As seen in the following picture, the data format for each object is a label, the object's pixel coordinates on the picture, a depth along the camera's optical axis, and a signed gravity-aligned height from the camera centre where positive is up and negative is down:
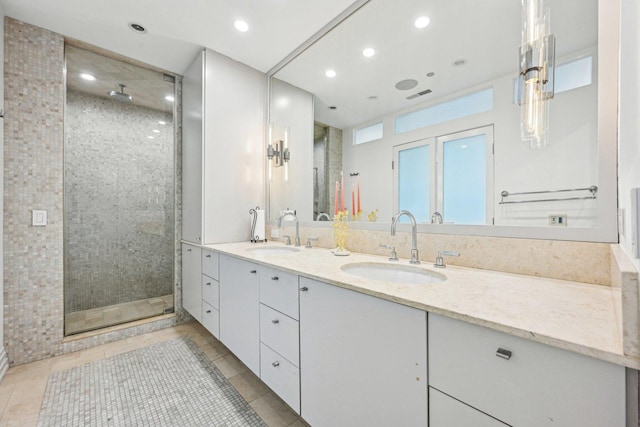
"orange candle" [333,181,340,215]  1.99 +0.07
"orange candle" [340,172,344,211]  1.96 +0.15
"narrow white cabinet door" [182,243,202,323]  2.30 -0.63
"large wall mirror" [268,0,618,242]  0.99 +0.47
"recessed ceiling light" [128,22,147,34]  1.99 +1.40
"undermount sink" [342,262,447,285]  1.26 -0.30
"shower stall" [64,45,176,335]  2.26 +0.18
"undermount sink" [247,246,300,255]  2.03 -0.29
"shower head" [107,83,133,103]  2.50 +1.10
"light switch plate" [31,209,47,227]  1.97 -0.05
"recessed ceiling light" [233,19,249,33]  1.95 +1.39
